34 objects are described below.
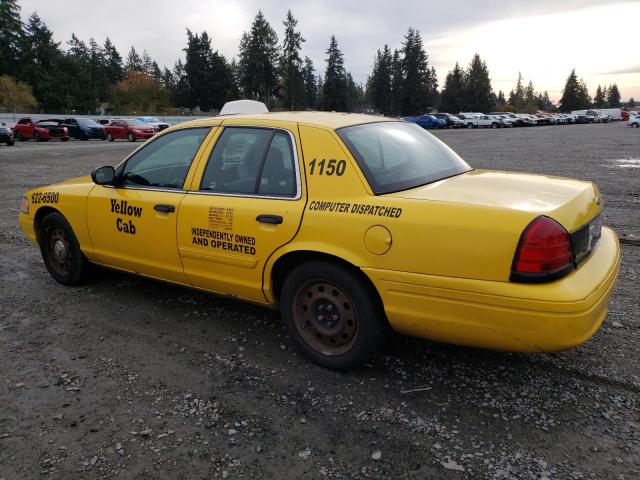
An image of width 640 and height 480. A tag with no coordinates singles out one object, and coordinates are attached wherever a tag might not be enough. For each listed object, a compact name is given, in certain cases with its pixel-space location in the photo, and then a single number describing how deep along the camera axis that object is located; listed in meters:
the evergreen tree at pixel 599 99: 137.38
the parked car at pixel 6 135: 27.17
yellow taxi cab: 2.58
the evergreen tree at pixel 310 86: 104.12
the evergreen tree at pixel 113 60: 106.02
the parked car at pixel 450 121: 51.08
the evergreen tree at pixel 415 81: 86.88
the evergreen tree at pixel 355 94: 149.12
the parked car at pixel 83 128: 32.81
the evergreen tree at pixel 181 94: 84.25
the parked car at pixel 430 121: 49.50
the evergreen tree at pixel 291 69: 87.50
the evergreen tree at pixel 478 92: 92.19
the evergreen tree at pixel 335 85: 91.94
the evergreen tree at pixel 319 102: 96.62
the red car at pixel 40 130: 31.45
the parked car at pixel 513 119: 53.59
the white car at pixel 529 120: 54.79
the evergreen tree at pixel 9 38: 73.50
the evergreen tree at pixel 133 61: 127.27
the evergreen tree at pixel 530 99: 119.41
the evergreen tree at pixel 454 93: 92.88
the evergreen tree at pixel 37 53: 73.19
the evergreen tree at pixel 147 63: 135.10
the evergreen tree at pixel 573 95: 109.31
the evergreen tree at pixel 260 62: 88.06
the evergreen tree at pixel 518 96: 142.38
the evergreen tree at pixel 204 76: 83.62
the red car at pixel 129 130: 30.89
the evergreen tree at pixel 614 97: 146.88
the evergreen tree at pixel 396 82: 91.00
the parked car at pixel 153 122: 32.66
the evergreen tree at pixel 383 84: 97.12
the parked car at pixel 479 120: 51.88
